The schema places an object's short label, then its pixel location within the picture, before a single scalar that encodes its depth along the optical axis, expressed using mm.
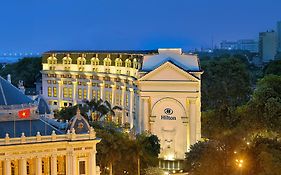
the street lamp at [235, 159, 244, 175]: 63000
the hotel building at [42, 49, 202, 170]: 86688
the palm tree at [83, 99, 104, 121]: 99312
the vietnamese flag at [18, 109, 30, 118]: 58719
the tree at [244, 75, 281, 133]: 76375
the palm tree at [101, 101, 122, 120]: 101869
